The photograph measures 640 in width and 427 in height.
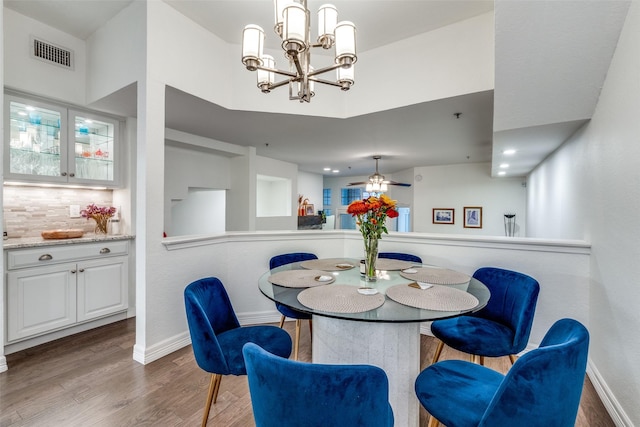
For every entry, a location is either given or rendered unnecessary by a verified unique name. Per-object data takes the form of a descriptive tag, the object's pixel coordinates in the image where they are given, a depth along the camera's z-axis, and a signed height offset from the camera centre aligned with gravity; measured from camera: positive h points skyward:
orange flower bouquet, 1.76 -0.02
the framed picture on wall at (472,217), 6.78 -0.10
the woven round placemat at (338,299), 1.32 -0.44
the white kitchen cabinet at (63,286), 2.43 -0.72
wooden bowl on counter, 2.68 -0.24
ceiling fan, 5.56 +0.54
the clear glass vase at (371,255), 1.85 -0.28
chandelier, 1.45 +0.93
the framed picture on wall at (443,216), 7.07 -0.09
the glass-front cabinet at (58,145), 2.64 +0.63
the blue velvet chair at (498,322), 1.68 -0.72
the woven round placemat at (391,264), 2.14 -0.41
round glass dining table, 1.43 -0.68
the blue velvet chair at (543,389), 0.91 -0.56
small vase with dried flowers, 3.16 -0.07
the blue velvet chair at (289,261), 2.30 -0.46
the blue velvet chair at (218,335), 1.43 -0.73
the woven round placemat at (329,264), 2.15 -0.42
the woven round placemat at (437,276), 1.80 -0.42
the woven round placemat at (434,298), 1.35 -0.43
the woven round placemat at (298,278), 1.72 -0.43
